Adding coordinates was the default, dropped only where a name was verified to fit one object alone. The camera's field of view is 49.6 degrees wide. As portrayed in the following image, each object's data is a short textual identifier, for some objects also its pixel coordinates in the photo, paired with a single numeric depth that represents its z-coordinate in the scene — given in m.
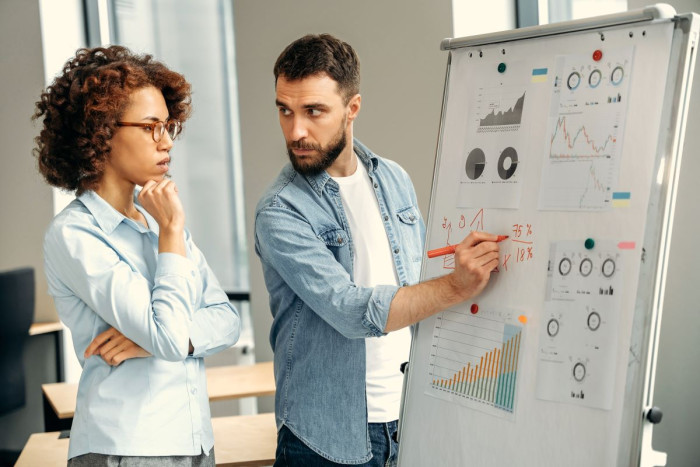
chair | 3.74
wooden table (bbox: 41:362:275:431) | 2.87
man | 1.69
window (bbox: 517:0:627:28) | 2.84
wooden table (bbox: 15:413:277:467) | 2.35
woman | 1.59
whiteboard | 1.36
